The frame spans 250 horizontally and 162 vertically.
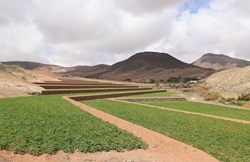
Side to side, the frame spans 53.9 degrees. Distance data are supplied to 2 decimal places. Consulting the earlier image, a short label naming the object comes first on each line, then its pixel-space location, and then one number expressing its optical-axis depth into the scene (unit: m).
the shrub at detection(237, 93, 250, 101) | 38.41
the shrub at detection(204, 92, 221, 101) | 38.75
